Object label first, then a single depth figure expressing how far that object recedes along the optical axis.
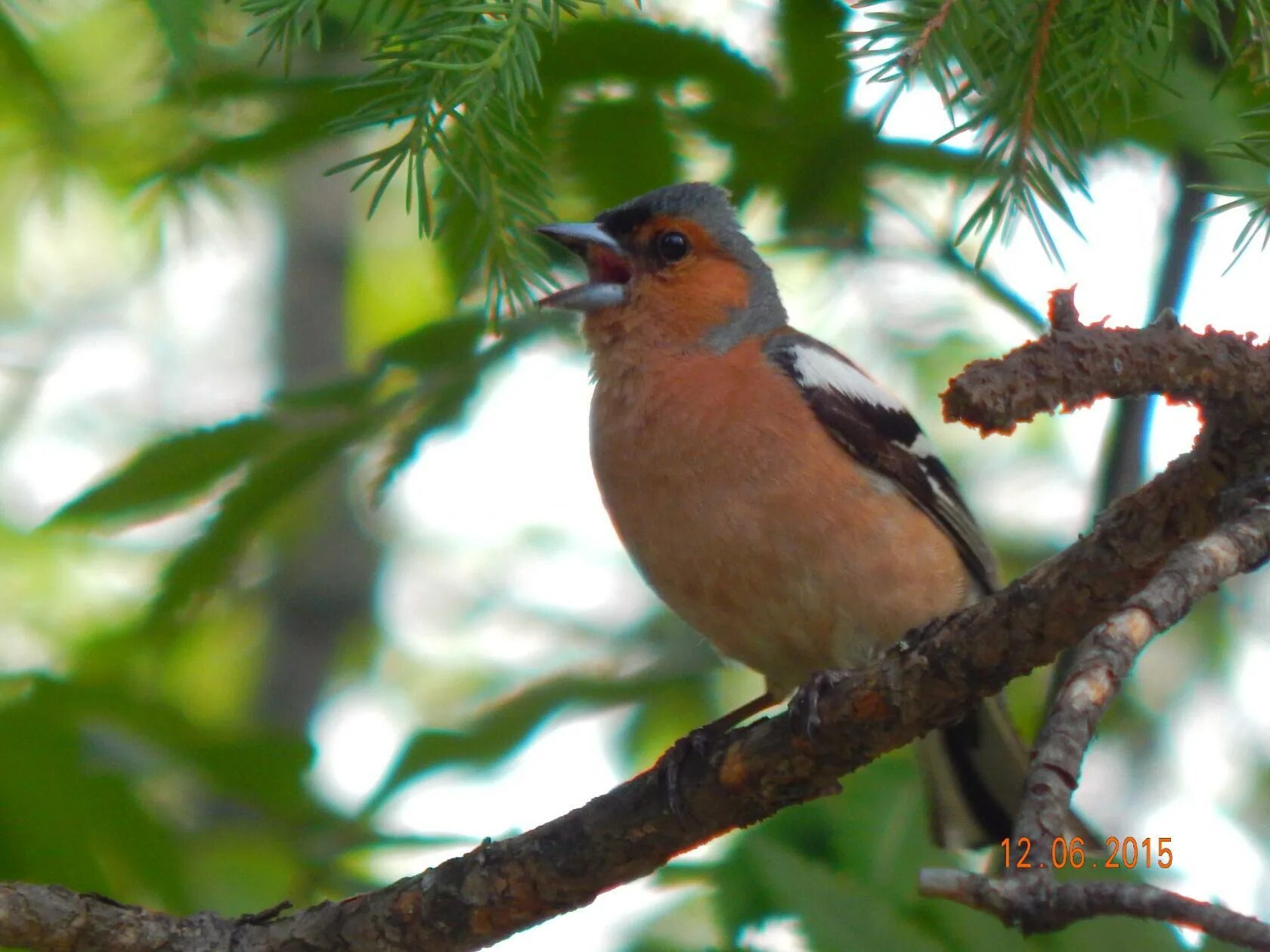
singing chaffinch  9.22
